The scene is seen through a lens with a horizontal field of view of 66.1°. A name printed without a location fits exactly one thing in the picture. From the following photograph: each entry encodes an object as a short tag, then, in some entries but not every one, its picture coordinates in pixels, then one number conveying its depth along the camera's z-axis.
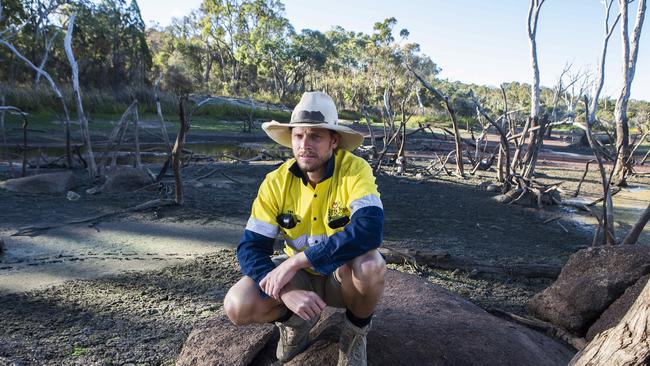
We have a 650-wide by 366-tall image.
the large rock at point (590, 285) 2.96
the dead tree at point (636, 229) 3.45
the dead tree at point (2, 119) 8.12
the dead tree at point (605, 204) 3.88
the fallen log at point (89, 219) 5.06
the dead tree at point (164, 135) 6.66
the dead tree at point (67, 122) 7.55
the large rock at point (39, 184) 6.84
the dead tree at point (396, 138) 9.29
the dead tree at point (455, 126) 6.60
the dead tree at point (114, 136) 6.94
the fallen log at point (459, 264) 3.95
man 2.00
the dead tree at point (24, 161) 7.06
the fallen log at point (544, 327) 2.88
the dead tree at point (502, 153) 6.91
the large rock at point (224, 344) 2.36
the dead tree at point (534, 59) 13.41
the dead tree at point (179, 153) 5.53
